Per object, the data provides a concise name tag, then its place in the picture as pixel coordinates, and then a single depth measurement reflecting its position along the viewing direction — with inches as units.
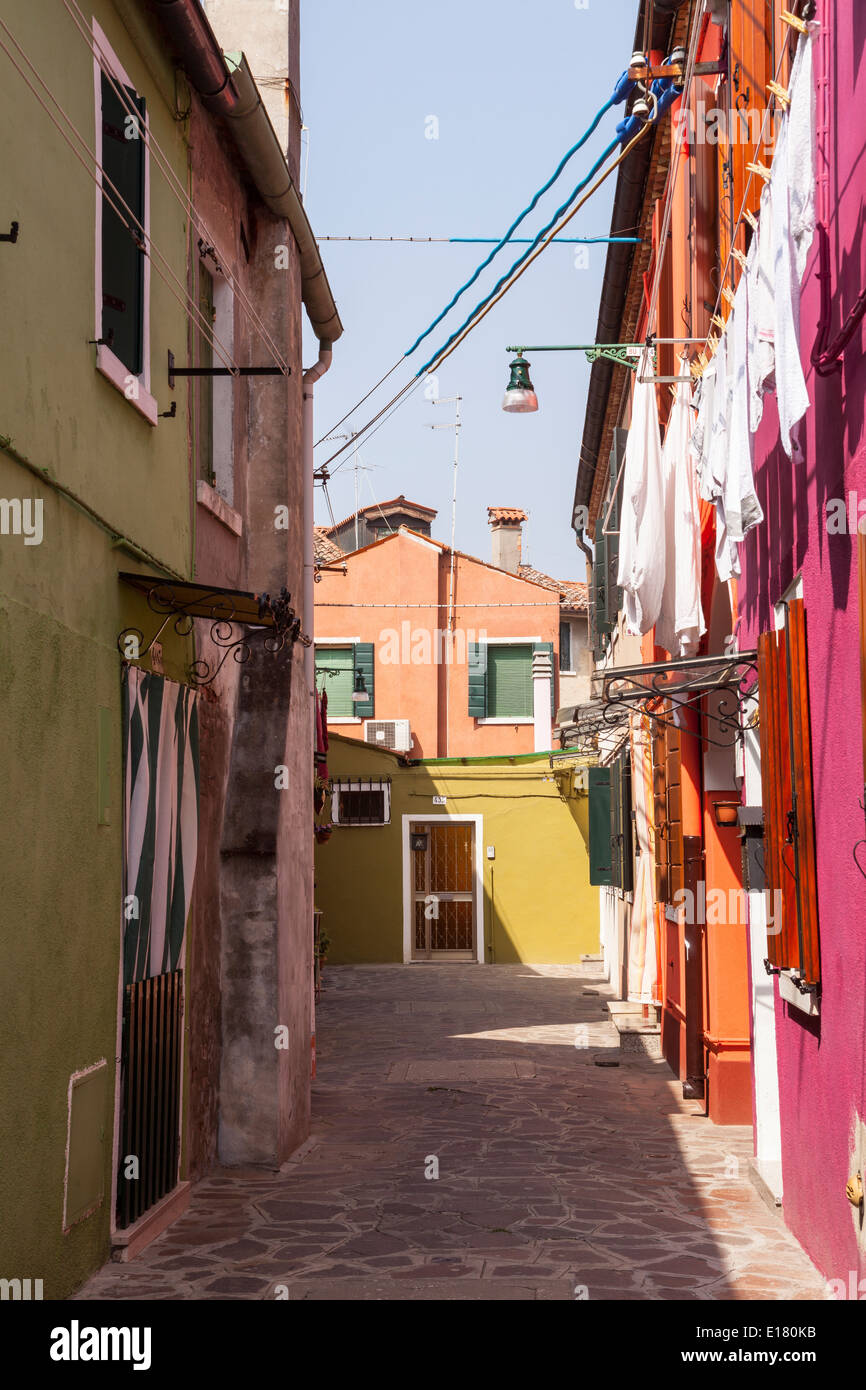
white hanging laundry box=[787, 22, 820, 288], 199.3
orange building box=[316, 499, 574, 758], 1150.3
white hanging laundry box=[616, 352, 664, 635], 383.2
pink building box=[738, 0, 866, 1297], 199.9
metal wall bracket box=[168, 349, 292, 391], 317.1
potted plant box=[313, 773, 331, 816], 650.5
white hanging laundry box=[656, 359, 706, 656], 377.7
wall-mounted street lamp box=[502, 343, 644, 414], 501.4
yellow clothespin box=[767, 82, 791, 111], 210.4
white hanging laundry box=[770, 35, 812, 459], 202.5
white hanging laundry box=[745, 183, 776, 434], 227.8
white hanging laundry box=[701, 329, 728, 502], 283.6
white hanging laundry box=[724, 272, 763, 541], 257.3
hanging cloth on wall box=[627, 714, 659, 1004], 618.5
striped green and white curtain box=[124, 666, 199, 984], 277.1
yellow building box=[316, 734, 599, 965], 1015.6
